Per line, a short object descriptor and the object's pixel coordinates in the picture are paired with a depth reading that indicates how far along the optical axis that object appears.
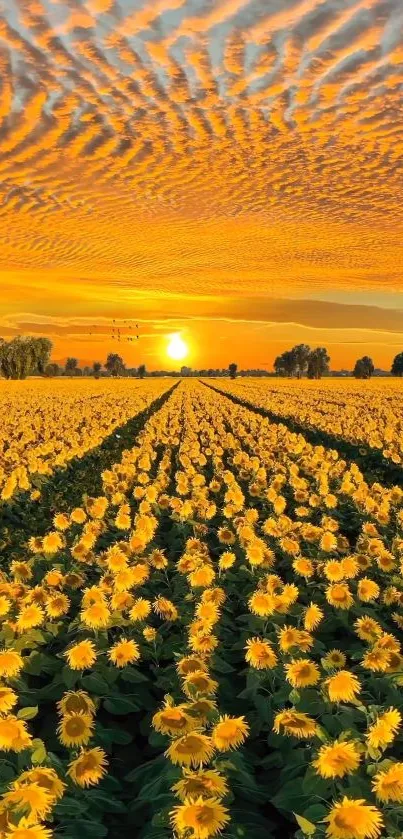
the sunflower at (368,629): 4.77
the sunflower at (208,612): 4.81
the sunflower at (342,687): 3.70
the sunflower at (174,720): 3.49
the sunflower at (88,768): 3.27
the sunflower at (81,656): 4.31
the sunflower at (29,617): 4.87
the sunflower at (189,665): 4.15
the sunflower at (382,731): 3.18
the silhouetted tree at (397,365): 141.12
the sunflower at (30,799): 2.82
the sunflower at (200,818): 2.70
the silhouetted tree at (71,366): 185.05
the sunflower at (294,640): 4.38
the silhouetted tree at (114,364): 182.25
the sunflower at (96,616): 4.79
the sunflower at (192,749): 3.18
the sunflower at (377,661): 4.16
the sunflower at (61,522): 7.97
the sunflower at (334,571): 5.88
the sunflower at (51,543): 6.80
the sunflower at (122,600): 5.09
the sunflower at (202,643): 4.49
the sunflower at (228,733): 3.29
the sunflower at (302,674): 3.96
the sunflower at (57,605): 5.21
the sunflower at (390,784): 2.87
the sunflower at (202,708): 3.51
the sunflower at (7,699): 3.72
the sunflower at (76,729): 3.61
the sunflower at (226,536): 7.19
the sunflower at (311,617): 4.87
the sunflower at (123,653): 4.49
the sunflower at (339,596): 5.52
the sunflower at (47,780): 3.03
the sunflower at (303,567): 6.21
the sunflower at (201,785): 2.87
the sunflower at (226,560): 6.22
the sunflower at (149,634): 4.82
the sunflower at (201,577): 5.64
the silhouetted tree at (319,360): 160.50
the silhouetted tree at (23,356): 132.50
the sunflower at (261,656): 4.27
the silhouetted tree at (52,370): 157.60
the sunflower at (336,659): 4.21
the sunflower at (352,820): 2.68
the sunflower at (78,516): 8.06
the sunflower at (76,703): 3.78
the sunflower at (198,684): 3.83
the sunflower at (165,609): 5.14
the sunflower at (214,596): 5.21
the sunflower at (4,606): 5.02
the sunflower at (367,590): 5.52
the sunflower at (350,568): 5.95
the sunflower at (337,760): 3.05
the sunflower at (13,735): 3.35
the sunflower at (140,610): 4.94
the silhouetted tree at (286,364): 171.50
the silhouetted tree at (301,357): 166.88
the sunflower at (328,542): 6.79
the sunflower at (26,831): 2.61
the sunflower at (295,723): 3.45
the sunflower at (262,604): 5.08
